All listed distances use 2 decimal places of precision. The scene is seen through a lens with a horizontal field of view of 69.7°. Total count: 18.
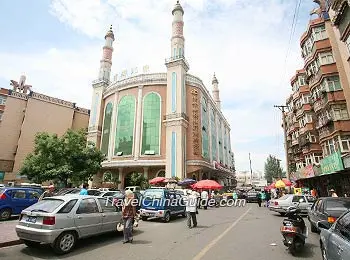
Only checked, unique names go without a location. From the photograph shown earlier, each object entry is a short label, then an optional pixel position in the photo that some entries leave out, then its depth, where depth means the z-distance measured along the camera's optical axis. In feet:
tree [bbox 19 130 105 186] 84.38
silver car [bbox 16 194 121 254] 21.56
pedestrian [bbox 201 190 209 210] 73.60
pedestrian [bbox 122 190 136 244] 26.43
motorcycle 22.75
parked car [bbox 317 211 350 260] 12.91
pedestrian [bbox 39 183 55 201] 44.57
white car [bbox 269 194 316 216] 53.88
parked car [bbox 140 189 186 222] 43.65
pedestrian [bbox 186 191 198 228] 38.02
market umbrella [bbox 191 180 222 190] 80.02
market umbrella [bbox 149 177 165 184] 105.60
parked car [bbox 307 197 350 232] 28.30
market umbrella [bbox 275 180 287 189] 87.20
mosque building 134.31
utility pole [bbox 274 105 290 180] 93.83
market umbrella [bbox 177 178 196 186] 100.88
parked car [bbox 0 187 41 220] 40.51
